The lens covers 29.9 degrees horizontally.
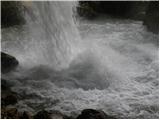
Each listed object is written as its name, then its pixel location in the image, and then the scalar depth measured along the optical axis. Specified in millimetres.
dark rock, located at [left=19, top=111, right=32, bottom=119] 5332
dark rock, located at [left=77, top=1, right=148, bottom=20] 13406
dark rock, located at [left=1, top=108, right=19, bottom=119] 5221
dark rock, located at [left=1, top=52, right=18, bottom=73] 7656
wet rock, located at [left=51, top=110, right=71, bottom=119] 5391
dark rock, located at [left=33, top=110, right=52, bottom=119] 5301
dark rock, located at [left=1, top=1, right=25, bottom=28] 12148
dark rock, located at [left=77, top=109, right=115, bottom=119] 5281
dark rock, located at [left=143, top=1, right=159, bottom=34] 10897
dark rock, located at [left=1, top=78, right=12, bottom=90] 6642
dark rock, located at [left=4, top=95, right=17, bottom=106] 6018
